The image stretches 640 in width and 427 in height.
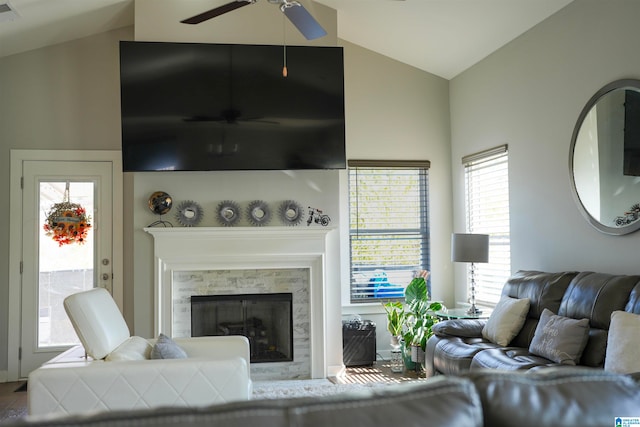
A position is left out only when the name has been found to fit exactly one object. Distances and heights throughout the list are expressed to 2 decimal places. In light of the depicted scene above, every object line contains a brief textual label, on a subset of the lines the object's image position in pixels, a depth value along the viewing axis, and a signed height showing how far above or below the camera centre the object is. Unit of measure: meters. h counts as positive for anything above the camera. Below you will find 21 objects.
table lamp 4.78 -0.17
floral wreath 5.38 +0.09
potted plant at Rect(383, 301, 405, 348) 5.39 -0.91
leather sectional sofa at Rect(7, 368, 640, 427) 0.83 -0.28
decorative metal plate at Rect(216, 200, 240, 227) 5.05 +0.17
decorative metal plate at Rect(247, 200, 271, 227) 5.10 +0.16
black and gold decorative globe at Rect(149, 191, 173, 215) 4.96 +0.26
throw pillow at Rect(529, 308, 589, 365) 3.17 -0.65
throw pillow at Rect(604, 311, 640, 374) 2.71 -0.59
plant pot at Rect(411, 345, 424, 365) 5.11 -1.14
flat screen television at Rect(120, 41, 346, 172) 4.83 +1.09
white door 5.35 -0.10
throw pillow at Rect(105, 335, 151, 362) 2.84 -0.62
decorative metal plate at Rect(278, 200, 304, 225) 5.15 +0.17
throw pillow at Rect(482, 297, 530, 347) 3.86 -0.65
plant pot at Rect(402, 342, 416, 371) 5.20 -1.19
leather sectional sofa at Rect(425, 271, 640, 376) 3.17 -0.61
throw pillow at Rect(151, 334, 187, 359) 2.92 -0.62
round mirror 3.50 +0.44
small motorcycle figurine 5.21 +0.11
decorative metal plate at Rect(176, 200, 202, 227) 5.01 +0.16
